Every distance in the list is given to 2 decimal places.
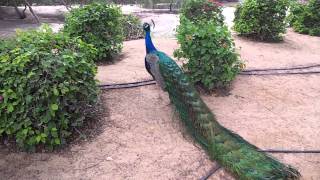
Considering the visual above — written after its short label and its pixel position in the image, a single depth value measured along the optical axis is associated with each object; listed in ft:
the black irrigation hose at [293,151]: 9.90
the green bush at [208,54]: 12.62
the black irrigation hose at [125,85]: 12.29
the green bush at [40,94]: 8.95
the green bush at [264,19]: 19.81
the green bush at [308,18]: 22.57
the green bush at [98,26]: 15.02
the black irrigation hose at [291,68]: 15.16
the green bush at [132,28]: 22.29
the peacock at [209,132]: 8.42
